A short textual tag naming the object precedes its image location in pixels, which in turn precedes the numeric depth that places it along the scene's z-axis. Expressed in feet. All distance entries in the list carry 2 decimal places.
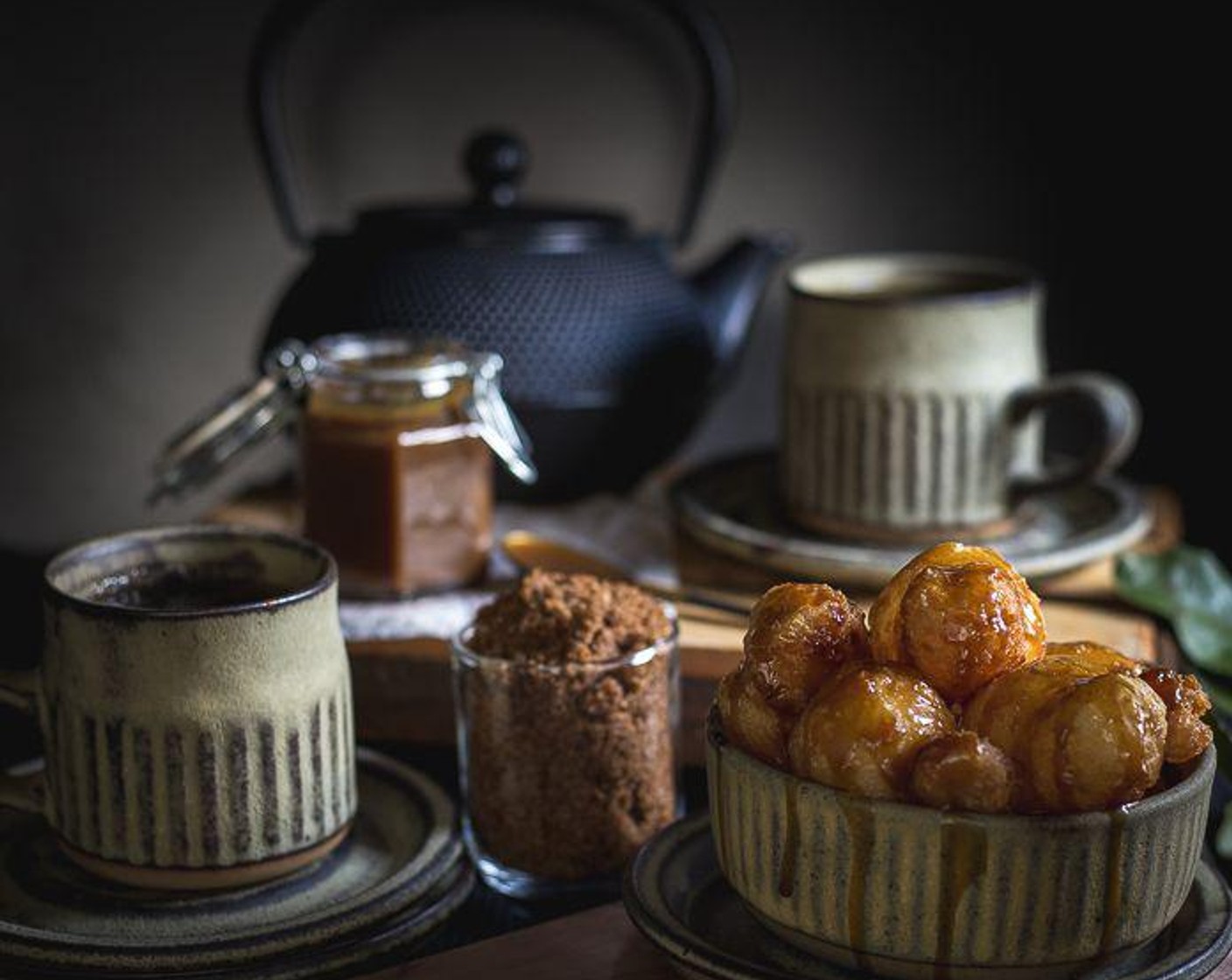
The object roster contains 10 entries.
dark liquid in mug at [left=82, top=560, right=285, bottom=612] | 2.32
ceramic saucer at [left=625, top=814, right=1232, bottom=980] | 2.00
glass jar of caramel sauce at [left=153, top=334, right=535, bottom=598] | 2.73
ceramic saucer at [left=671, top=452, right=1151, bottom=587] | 2.80
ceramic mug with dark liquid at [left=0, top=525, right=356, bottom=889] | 2.18
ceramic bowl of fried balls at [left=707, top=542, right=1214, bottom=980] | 1.94
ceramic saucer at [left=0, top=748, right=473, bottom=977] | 2.15
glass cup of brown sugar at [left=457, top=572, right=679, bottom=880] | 2.31
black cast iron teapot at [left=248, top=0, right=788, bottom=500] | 3.05
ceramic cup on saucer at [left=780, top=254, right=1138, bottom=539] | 2.86
